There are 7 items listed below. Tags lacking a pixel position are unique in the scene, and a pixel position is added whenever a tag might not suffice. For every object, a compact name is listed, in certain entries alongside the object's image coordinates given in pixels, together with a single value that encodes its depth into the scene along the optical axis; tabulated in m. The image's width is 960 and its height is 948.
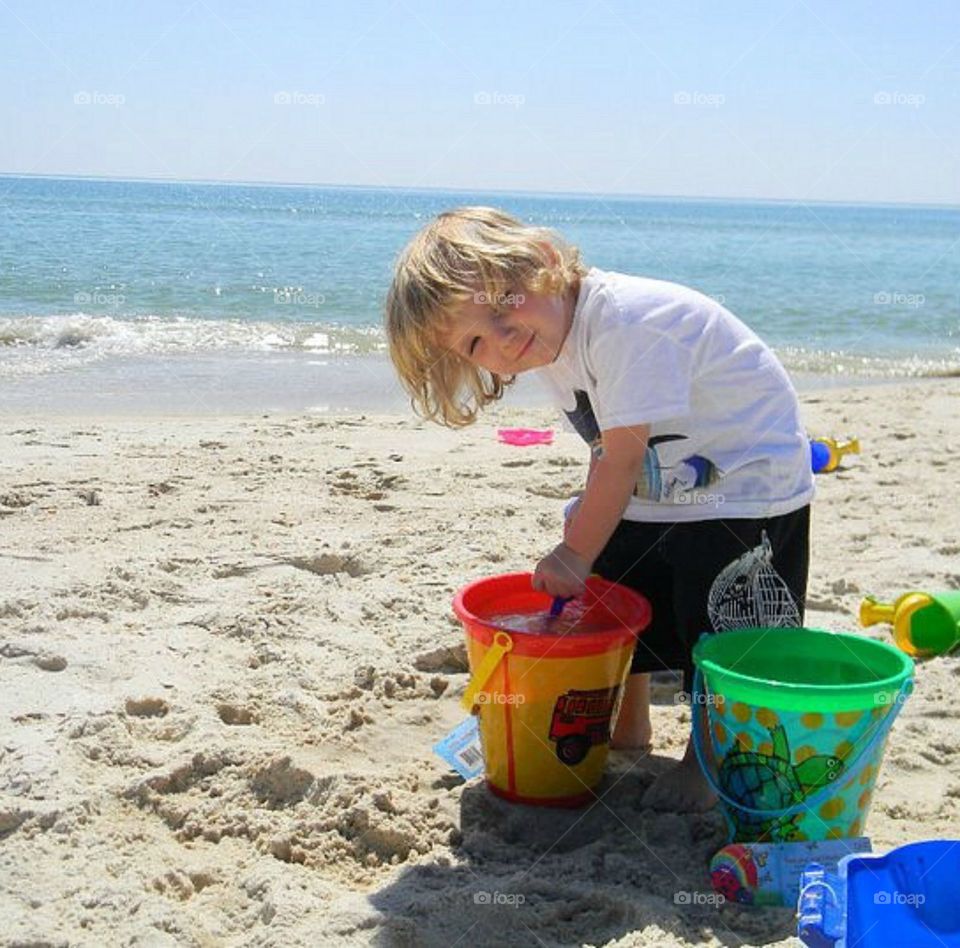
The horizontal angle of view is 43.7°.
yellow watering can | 2.80
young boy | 2.01
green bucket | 1.79
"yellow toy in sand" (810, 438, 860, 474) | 4.50
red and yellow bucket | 2.03
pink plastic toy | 5.02
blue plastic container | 1.53
